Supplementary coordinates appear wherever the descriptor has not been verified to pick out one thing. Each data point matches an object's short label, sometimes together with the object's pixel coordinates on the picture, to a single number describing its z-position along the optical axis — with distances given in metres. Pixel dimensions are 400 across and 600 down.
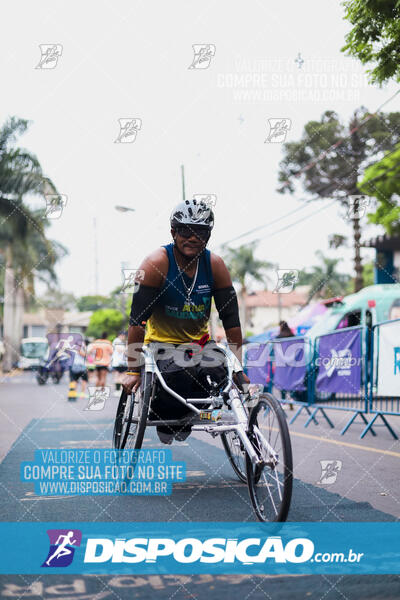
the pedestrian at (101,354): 16.00
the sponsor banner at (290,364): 11.73
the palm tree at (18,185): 26.69
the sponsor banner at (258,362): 13.62
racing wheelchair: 3.81
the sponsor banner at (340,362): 9.77
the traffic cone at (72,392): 16.19
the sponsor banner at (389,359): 8.77
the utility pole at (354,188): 29.34
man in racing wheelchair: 4.95
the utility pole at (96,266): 57.62
